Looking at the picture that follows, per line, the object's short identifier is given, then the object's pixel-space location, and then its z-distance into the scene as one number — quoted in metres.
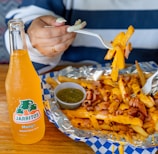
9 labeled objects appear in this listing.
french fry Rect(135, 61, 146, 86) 0.91
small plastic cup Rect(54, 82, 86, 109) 0.84
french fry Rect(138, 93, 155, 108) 0.81
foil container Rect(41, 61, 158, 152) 0.75
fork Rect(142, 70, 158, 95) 0.87
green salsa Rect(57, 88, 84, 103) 0.86
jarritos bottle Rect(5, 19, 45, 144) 0.72
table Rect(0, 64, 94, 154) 0.76
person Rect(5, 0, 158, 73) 1.22
